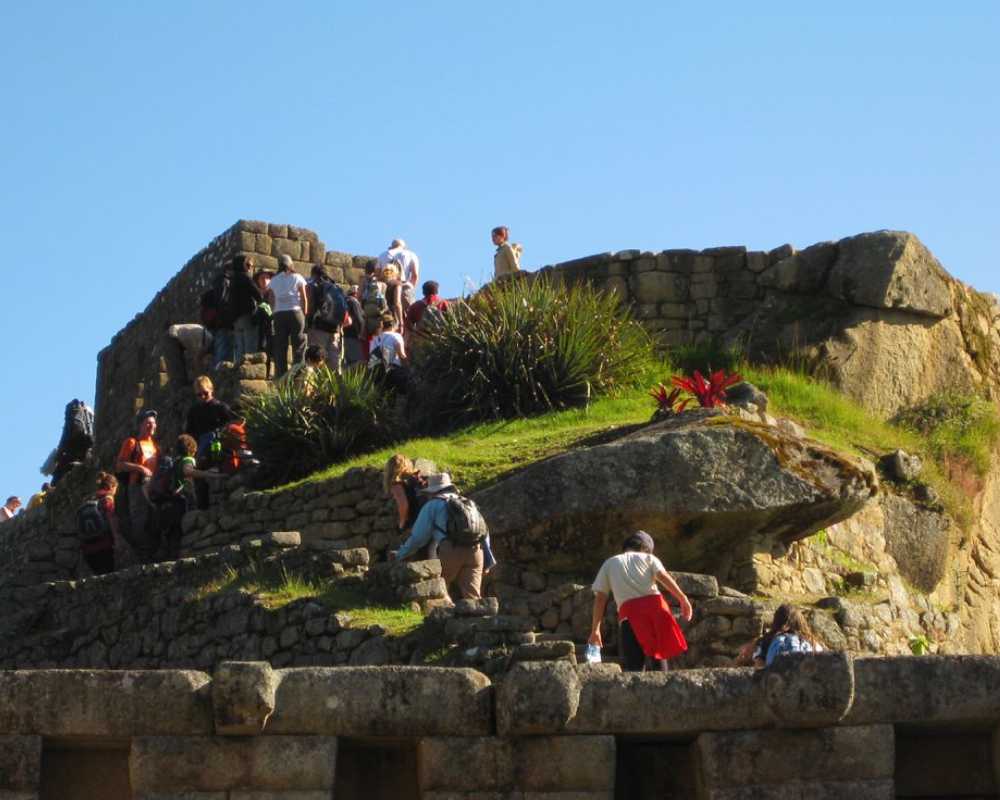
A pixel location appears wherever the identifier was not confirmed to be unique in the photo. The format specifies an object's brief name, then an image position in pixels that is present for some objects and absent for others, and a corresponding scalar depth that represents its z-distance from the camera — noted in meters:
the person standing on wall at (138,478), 24.55
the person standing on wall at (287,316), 27.27
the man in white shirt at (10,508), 33.41
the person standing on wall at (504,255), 29.11
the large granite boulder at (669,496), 20.61
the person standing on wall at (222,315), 27.83
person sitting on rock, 15.31
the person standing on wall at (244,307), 27.73
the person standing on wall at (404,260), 29.45
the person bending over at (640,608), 16.38
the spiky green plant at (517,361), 25.48
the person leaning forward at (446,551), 19.11
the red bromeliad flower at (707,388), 22.73
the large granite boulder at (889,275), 27.09
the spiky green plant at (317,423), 24.84
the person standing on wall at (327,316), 27.38
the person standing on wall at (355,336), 27.81
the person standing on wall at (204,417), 25.20
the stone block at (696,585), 18.69
